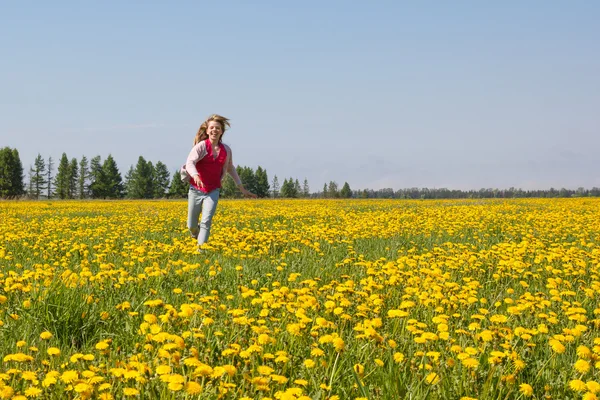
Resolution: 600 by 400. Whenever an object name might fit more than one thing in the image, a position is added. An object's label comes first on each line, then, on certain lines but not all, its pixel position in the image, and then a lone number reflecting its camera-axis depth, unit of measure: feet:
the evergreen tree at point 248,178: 352.08
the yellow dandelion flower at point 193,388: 7.19
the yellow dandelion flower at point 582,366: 9.21
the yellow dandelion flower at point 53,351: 9.12
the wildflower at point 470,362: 9.17
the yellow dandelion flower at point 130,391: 7.45
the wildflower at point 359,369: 8.66
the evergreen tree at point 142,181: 317.83
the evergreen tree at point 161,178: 329.93
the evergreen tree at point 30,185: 342.03
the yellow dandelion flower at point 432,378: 8.70
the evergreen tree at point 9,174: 279.28
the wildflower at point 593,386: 8.36
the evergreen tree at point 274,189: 455.63
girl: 26.27
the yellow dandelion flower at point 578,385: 8.56
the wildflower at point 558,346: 10.09
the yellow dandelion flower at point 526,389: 8.70
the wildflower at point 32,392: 7.34
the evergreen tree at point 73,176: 333.42
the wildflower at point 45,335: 9.90
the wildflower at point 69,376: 7.77
